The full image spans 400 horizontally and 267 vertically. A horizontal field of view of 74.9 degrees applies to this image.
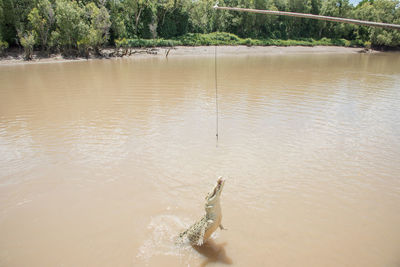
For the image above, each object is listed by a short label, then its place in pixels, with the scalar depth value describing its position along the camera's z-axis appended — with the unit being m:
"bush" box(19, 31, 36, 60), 28.22
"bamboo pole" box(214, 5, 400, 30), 3.61
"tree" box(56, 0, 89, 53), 29.47
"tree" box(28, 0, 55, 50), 28.50
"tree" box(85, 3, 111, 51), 31.19
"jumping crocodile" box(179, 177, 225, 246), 4.01
